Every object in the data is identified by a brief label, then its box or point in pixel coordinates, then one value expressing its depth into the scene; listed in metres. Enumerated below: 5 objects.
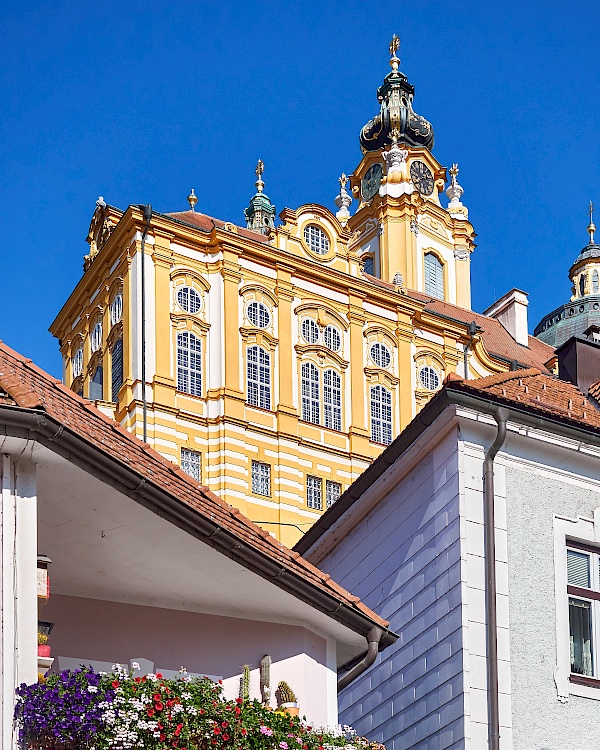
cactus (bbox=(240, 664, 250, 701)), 17.50
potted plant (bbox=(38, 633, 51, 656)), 15.30
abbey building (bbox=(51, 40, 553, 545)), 54.94
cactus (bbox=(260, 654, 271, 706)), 17.80
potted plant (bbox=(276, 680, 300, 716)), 17.57
